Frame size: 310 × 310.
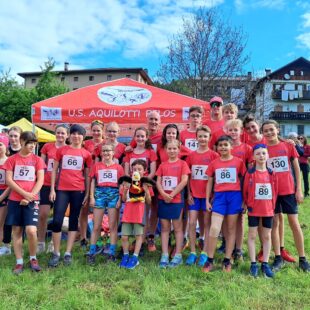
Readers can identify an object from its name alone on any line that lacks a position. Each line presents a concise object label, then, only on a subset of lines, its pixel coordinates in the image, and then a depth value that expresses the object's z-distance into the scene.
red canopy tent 6.29
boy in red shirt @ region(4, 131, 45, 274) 4.14
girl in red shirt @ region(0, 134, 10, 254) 4.81
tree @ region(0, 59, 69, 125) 27.33
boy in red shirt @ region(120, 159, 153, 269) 4.35
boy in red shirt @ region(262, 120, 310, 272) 4.22
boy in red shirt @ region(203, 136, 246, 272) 4.08
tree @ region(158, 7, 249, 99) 15.05
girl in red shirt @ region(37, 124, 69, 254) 4.91
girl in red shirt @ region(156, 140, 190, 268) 4.36
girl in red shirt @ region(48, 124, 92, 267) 4.41
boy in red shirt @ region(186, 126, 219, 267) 4.43
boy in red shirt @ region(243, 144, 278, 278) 3.99
